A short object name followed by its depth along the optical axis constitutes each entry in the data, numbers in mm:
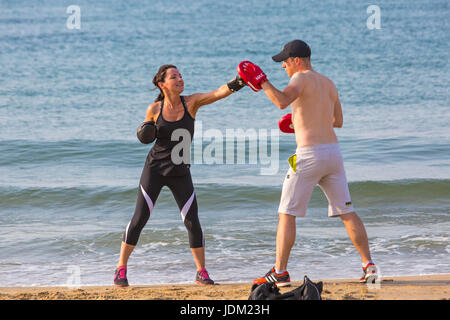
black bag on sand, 8867
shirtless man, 10039
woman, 10594
